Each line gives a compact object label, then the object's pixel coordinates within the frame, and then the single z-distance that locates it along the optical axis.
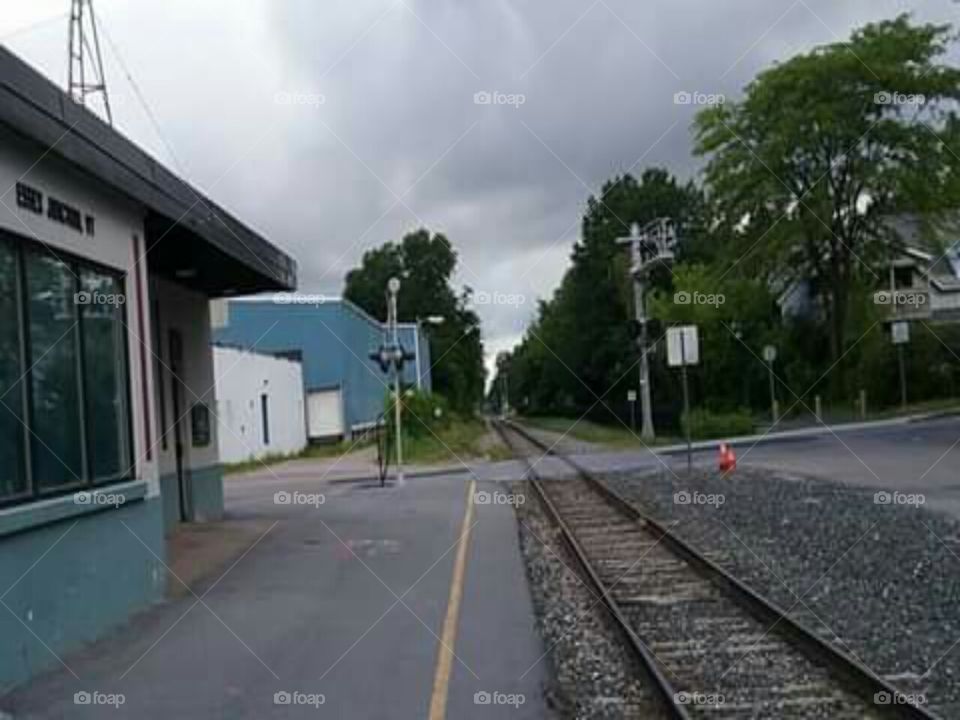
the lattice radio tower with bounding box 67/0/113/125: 13.52
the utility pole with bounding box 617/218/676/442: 52.37
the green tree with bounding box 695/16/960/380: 55.03
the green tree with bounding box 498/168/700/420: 80.81
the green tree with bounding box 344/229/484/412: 106.00
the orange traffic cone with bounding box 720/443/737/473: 27.55
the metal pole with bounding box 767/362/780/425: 58.00
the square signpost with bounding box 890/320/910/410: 55.12
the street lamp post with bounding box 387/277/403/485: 31.12
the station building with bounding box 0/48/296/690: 9.34
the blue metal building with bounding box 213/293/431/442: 58.66
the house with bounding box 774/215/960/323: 59.16
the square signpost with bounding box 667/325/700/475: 26.53
